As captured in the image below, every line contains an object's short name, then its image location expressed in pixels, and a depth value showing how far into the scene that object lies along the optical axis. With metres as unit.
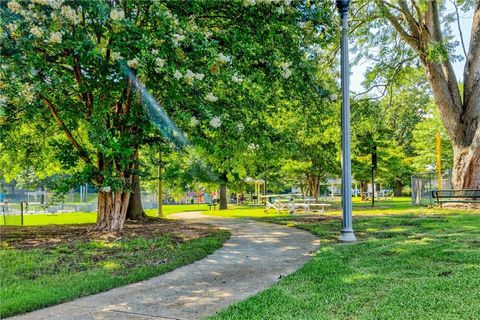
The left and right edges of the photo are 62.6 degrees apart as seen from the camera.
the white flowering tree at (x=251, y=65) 6.86
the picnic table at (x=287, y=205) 18.27
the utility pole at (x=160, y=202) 18.34
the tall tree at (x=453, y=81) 15.65
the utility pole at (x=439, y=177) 20.25
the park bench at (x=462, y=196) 15.42
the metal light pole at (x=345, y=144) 8.11
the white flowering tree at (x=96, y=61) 5.73
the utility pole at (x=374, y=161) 22.45
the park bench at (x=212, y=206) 28.49
